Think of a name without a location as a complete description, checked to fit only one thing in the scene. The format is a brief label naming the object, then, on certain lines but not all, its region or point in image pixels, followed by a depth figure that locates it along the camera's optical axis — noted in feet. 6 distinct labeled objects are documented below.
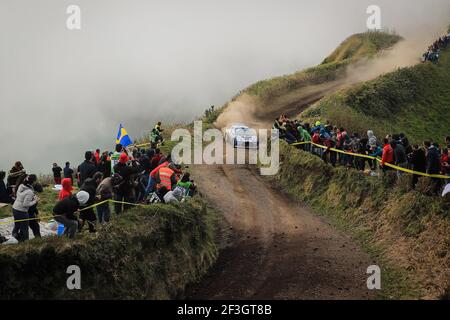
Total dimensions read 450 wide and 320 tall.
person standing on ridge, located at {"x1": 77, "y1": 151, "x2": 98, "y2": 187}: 64.39
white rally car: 109.19
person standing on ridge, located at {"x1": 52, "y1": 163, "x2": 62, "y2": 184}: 85.46
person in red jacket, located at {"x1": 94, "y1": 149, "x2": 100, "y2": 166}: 74.55
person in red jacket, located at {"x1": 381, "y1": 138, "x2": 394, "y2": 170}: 66.59
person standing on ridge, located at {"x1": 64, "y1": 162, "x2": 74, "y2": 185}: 78.48
